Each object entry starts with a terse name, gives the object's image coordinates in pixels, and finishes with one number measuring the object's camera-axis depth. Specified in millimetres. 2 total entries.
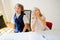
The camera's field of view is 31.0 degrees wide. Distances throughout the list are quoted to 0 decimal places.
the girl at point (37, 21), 1395
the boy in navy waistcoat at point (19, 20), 1376
